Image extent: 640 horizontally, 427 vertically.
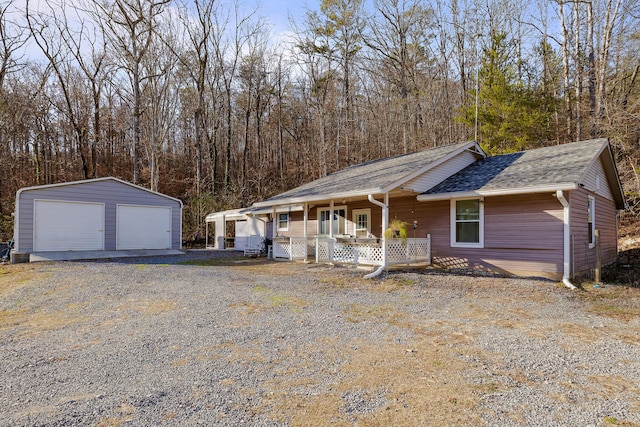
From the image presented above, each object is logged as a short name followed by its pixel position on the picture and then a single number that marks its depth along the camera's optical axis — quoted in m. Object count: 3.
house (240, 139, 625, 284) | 9.02
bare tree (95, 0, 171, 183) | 20.92
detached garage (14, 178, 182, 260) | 13.02
